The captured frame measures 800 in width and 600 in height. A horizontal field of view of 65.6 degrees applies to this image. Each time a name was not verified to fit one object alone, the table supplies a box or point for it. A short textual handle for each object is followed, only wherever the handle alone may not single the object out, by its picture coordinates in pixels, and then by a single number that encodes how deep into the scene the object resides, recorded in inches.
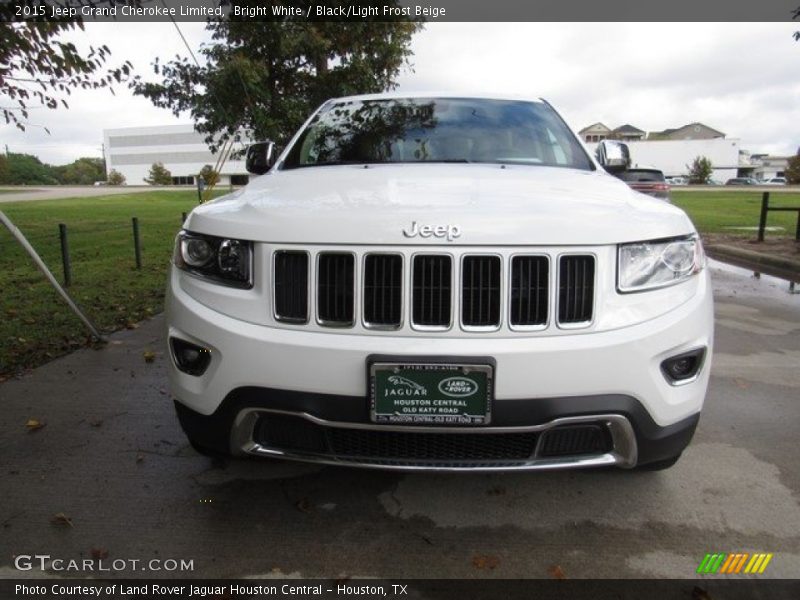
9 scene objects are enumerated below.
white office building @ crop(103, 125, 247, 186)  3846.0
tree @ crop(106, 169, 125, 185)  3612.2
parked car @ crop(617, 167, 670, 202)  510.3
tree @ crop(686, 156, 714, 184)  3046.8
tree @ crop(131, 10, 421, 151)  382.3
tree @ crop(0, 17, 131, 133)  172.7
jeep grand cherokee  81.3
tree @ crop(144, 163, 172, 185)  3405.5
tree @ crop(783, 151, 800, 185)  2878.9
